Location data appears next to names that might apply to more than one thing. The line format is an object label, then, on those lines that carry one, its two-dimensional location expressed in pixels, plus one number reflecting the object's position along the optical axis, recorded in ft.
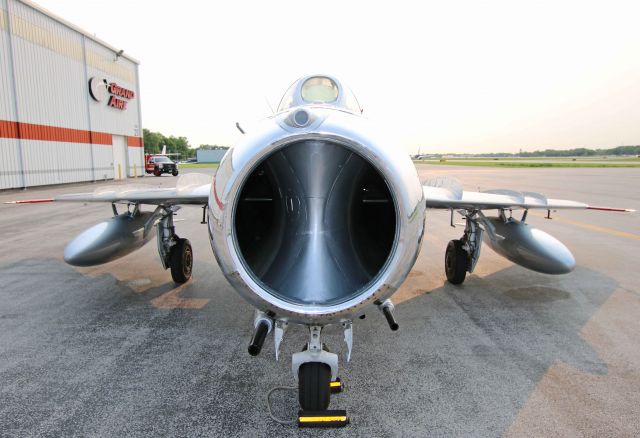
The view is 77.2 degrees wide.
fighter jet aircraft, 7.68
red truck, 121.19
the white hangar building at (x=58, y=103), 68.90
